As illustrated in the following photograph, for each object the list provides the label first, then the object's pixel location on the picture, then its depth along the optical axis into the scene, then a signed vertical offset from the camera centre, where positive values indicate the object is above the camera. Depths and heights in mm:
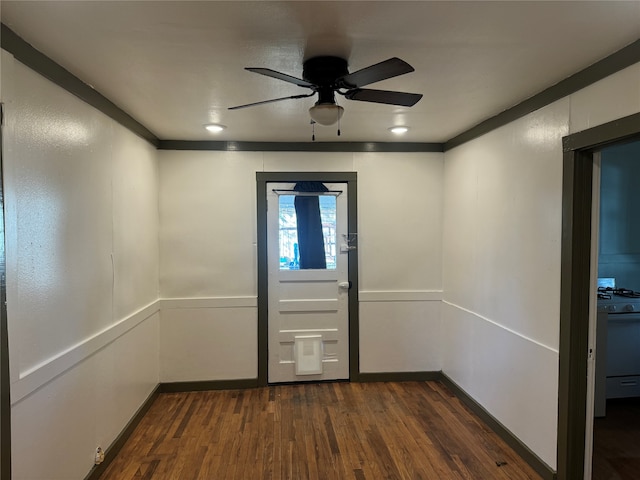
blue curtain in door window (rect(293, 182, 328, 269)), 3904 +24
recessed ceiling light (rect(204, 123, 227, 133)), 3184 +858
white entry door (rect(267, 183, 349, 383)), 3881 -608
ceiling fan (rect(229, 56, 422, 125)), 1817 +696
